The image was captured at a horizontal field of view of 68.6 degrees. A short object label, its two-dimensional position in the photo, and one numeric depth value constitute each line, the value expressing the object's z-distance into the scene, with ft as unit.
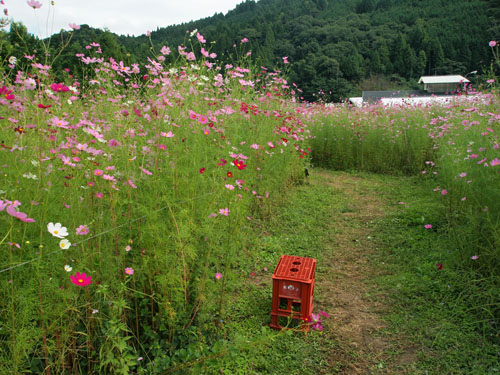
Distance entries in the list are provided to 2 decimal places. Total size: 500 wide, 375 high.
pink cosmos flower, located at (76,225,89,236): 4.39
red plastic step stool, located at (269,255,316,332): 7.18
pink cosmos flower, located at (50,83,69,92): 4.74
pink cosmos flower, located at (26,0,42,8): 4.63
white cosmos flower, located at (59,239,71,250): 3.84
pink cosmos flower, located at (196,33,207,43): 8.74
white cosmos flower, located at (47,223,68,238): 3.86
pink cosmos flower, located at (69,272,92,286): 3.74
